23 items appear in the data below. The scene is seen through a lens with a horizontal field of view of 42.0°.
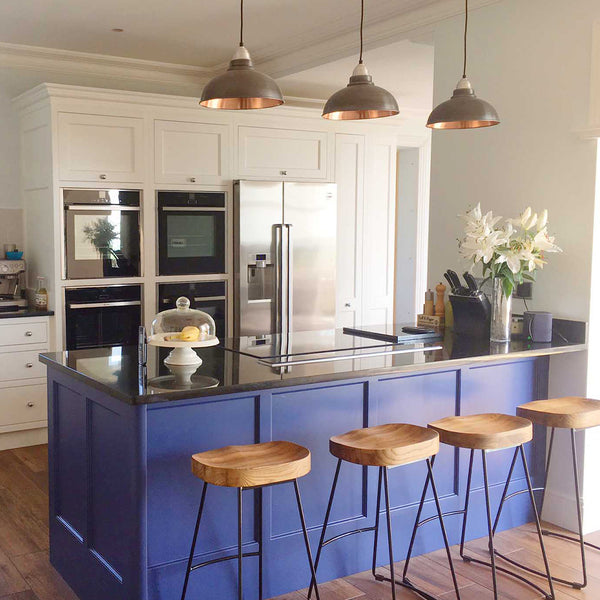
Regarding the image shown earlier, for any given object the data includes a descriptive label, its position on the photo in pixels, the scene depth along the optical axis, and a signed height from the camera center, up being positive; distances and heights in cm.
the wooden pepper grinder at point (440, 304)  427 -33
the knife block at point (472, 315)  394 -36
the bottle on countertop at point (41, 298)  519 -38
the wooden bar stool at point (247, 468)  247 -73
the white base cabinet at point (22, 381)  500 -91
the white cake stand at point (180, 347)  291 -40
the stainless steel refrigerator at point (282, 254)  561 -8
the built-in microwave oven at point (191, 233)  539 +6
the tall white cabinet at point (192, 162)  504 +57
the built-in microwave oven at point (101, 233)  508 +5
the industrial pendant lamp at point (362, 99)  305 +57
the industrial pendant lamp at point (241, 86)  277 +56
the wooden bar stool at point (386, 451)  271 -73
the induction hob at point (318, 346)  330 -47
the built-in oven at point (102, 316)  512 -50
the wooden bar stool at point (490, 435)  299 -74
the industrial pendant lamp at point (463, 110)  331 +57
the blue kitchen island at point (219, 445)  278 -81
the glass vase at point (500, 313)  381 -33
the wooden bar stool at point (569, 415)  328 -72
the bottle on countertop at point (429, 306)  430 -34
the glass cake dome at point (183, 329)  298 -34
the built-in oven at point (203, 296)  544 -39
